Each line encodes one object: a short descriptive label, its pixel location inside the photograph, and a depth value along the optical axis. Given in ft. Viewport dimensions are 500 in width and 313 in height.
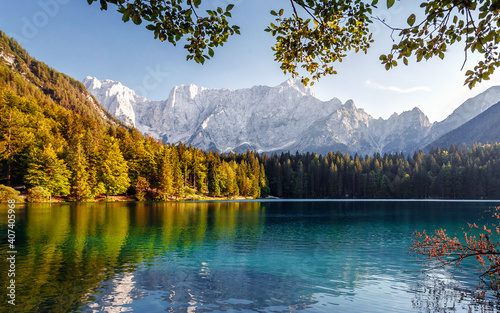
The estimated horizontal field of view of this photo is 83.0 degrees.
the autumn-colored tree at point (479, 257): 30.66
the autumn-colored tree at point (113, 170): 283.18
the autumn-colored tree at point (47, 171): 227.10
